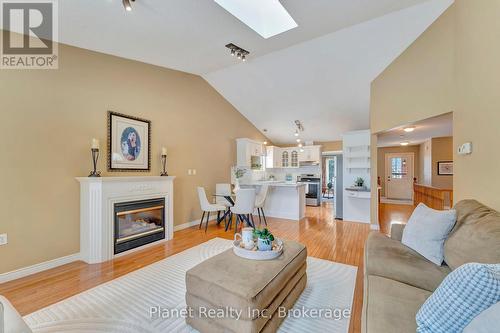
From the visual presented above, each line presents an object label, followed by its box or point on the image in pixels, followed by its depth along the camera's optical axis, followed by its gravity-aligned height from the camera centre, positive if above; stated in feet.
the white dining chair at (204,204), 14.53 -2.54
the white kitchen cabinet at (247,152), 19.85 +1.25
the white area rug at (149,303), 5.67 -4.14
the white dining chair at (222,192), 16.80 -2.03
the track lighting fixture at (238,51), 11.27 +6.08
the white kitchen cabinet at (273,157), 25.31 +1.03
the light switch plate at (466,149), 7.54 +0.63
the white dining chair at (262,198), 16.29 -2.46
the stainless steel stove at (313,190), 24.54 -2.72
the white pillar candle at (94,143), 9.95 +0.99
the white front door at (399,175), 28.50 -1.21
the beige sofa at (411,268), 3.75 -2.51
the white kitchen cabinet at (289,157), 25.68 +0.99
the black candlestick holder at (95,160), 10.02 +0.25
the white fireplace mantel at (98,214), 9.54 -2.14
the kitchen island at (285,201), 17.65 -2.90
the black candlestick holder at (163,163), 13.50 +0.16
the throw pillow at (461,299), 2.74 -1.73
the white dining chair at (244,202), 13.87 -2.31
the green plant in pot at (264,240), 6.20 -2.12
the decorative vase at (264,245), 6.18 -2.23
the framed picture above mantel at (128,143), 11.12 +1.21
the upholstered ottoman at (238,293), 4.59 -2.86
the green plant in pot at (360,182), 16.81 -1.22
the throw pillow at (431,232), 5.78 -1.84
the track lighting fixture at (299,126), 20.62 +3.84
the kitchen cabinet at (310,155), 24.43 +1.24
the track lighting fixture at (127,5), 7.05 +5.19
